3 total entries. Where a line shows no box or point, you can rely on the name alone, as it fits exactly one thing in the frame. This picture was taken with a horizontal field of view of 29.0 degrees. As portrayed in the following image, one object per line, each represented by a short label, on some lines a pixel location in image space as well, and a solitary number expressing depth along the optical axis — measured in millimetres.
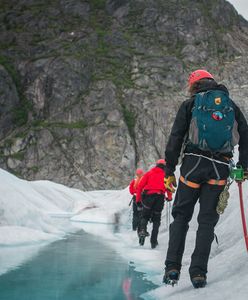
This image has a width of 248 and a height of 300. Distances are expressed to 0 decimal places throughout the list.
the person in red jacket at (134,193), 15181
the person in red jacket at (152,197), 10852
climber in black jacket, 4555
